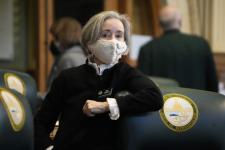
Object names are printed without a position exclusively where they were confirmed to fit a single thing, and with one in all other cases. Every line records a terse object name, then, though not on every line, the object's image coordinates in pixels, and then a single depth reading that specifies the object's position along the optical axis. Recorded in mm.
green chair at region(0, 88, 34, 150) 5078
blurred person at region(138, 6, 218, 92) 6958
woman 5197
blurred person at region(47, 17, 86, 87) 6715
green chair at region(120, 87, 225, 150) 5185
